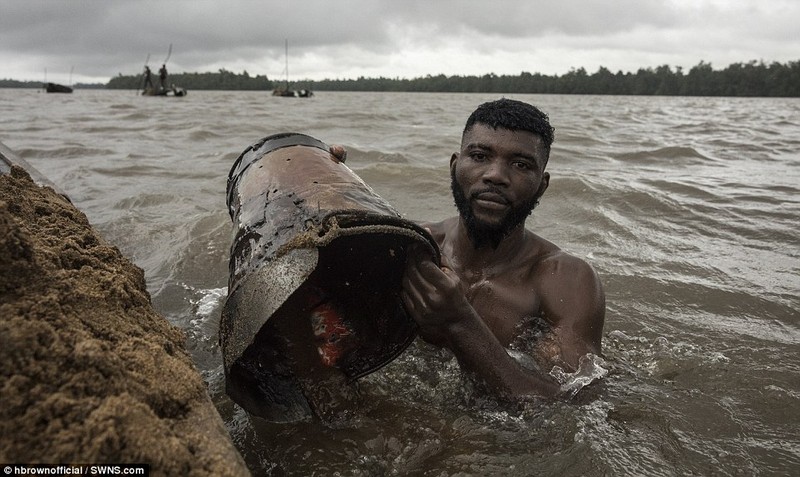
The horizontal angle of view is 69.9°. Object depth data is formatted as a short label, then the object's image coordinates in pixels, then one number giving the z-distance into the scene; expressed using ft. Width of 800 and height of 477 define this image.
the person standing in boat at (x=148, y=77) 114.21
